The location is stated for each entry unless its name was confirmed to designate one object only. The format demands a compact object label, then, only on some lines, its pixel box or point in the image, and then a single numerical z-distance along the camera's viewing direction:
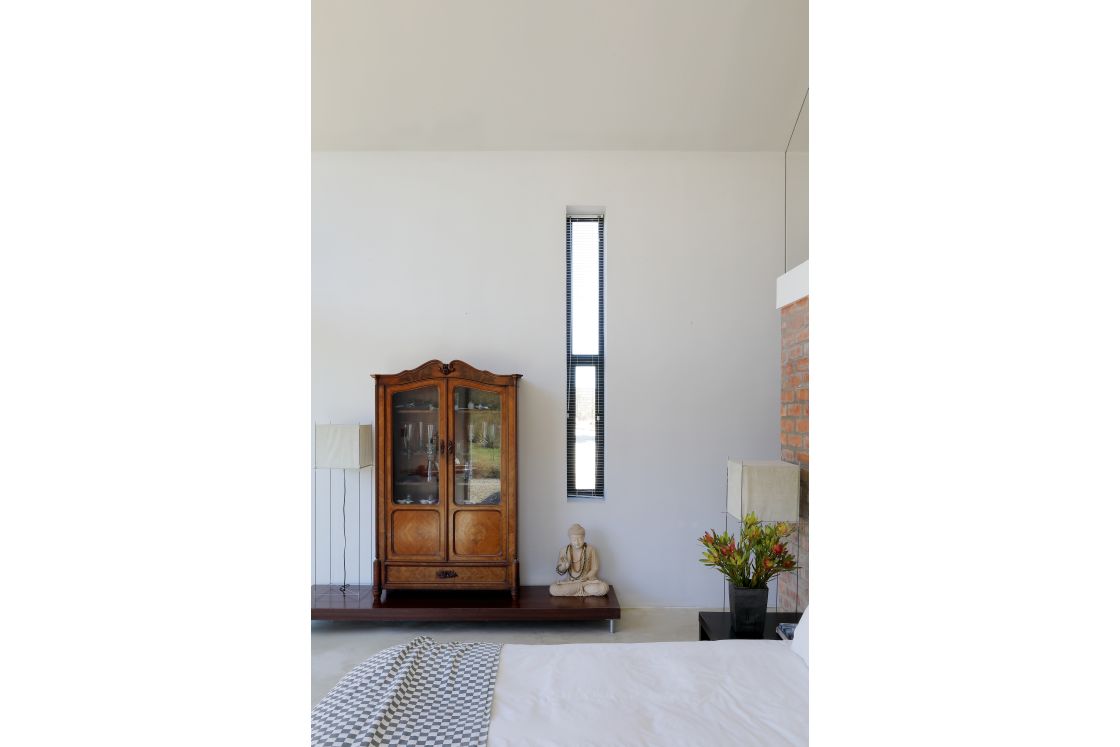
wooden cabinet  4.54
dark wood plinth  4.27
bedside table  3.10
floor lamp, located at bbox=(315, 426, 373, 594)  4.50
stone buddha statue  4.59
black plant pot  3.12
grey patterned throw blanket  1.91
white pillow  2.52
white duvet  1.93
